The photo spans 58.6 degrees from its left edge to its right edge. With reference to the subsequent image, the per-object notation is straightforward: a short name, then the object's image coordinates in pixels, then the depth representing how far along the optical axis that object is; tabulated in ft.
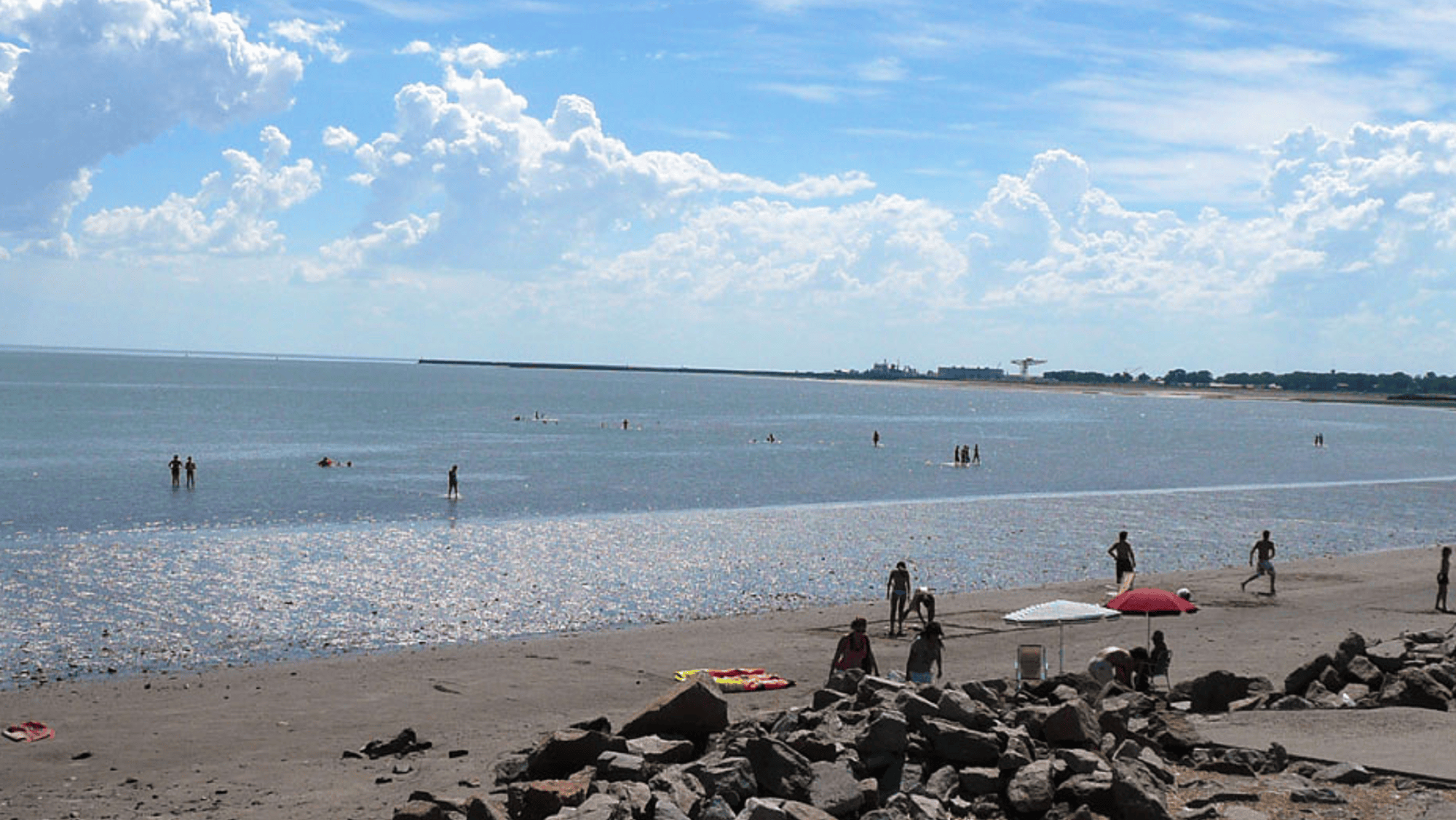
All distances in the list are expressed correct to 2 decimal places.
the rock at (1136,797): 38.47
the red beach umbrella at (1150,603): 67.77
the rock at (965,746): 42.70
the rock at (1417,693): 52.39
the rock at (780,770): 39.60
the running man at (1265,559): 102.42
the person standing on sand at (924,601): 80.07
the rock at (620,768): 40.81
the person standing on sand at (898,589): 83.97
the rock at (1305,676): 57.47
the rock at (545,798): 39.09
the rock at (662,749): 44.04
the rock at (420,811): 40.47
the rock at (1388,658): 58.54
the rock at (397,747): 54.54
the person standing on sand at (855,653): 61.26
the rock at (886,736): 42.60
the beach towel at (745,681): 66.49
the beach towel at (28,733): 56.90
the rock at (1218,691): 55.36
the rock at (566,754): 43.91
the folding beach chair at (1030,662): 63.41
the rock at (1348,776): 43.11
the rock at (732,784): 39.37
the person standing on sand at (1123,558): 98.37
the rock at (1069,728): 44.47
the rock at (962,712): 44.19
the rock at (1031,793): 39.99
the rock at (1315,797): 40.86
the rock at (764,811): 36.76
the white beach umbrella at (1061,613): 64.95
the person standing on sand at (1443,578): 94.58
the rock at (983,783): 41.50
